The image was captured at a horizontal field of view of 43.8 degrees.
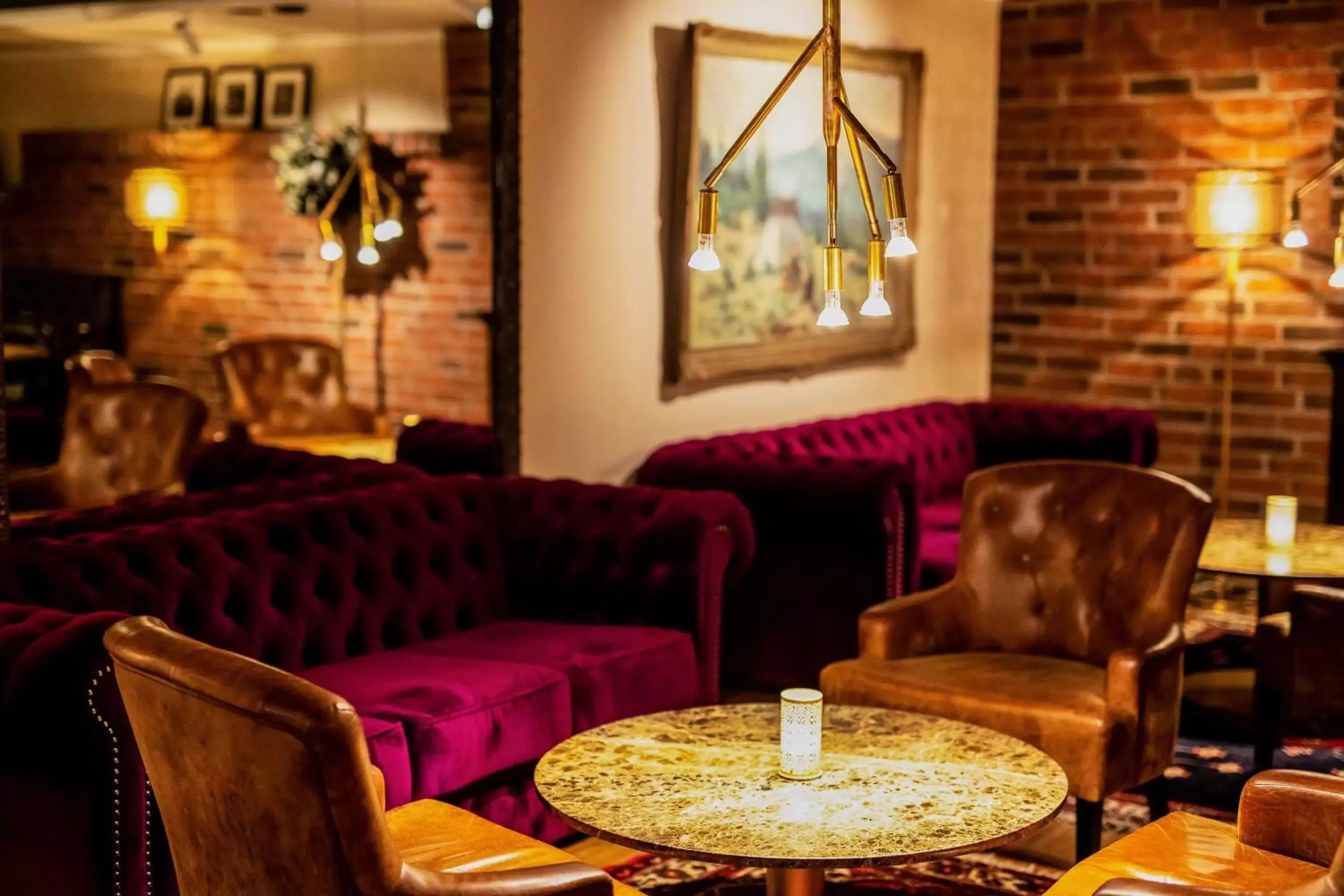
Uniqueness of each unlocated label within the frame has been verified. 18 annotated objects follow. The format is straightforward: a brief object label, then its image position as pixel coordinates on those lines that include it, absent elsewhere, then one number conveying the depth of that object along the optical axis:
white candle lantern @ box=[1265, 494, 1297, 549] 5.05
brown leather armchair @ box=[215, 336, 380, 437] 4.64
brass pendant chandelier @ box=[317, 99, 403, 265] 4.82
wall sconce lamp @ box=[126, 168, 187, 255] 4.41
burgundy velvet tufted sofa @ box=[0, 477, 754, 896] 3.02
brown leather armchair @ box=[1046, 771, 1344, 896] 2.70
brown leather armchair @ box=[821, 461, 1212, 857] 3.76
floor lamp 6.70
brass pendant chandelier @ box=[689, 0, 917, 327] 2.76
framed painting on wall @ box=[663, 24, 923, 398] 5.72
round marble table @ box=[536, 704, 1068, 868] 2.56
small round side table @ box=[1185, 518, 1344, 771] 4.58
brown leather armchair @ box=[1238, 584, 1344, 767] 4.23
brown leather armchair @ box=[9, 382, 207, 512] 4.10
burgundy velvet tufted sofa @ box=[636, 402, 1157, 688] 5.09
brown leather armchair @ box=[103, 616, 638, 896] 2.26
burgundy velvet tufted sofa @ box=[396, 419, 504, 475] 5.05
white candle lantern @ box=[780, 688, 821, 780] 2.84
